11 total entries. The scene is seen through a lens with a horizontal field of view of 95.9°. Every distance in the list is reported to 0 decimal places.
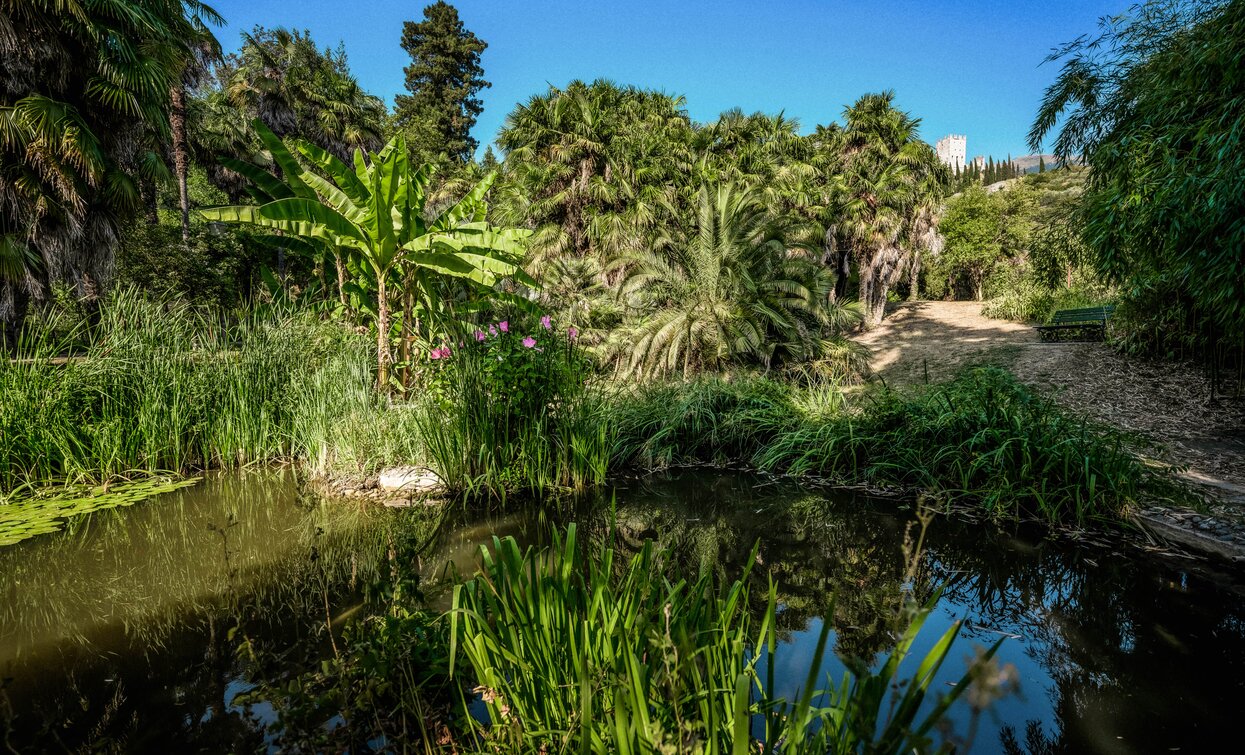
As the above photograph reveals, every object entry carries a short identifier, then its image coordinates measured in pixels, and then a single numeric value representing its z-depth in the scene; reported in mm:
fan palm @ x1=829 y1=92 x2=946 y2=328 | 21766
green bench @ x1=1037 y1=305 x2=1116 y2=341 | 12781
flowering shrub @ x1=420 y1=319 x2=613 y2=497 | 5047
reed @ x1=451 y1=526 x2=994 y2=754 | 1250
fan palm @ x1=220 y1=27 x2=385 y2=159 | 22797
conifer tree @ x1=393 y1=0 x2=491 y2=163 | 32781
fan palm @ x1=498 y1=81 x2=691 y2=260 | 17594
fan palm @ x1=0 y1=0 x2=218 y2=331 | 8773
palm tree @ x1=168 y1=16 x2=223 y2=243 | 17312
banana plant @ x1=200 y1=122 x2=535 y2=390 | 7133
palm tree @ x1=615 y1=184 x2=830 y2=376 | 10523
